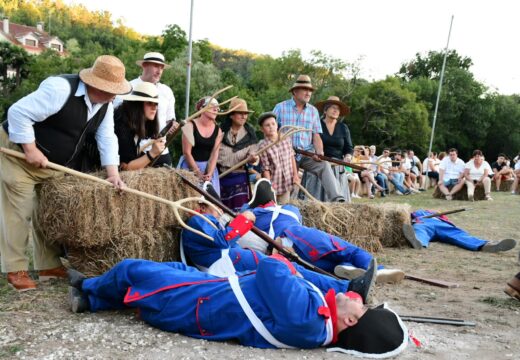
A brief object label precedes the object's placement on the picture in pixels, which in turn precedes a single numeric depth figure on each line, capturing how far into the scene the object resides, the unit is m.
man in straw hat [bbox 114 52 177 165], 5.64
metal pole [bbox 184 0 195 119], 7.00
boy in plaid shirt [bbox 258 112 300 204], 6.20
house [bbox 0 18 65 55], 66.20
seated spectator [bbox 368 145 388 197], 14.57
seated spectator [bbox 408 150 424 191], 17.58
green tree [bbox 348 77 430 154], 42.03
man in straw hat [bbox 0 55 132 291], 3.74
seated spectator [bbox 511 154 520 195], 17.38
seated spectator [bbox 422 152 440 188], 17.94
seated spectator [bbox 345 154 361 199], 13.76
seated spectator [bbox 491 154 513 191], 18.75
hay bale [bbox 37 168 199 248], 3.87
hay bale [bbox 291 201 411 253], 5.95
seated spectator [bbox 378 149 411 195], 15.08
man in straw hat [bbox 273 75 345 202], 7.04
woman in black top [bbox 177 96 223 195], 5.65
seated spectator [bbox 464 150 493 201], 14.06
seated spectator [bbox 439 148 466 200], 14.12
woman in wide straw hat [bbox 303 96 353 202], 7.42
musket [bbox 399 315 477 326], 3.59
